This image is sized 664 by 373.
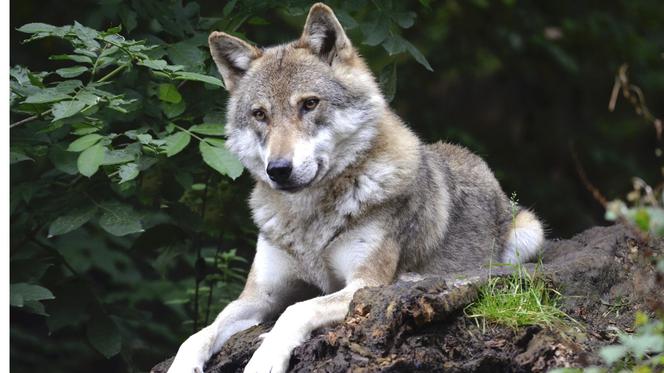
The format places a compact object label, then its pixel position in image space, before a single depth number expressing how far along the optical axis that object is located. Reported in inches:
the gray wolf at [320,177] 417.4
